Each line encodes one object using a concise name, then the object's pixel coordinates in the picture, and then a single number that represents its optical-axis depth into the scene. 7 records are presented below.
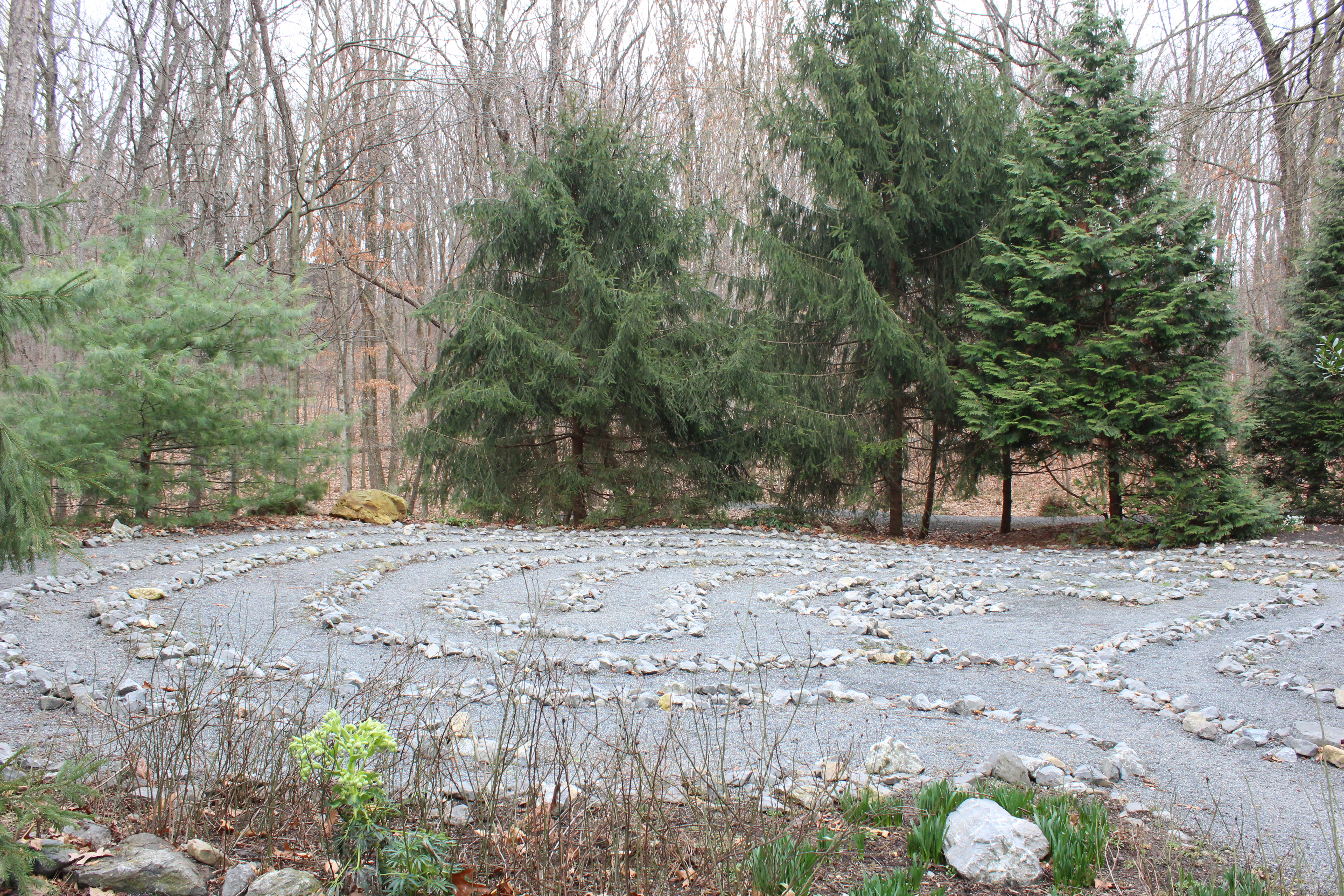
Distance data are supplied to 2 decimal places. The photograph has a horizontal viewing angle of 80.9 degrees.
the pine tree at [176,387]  8.08
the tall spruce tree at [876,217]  10.56
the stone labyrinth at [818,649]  2.96
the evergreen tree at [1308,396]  10.02
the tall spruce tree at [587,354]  10.68
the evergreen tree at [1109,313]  8.90
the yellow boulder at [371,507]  11.08
